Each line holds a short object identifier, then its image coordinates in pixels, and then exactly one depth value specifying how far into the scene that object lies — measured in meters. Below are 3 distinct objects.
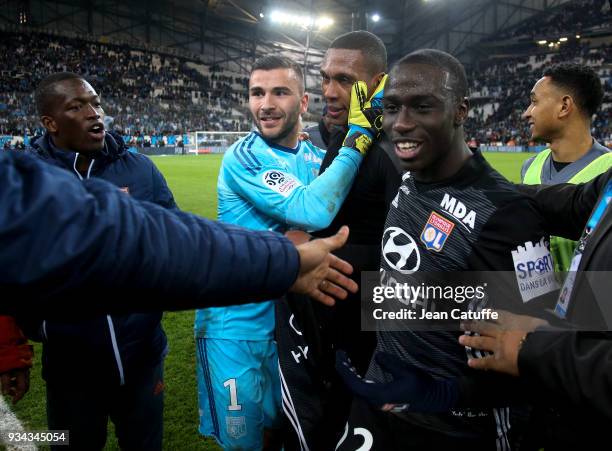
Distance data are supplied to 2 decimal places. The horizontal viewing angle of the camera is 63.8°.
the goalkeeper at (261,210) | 2.30
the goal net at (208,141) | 33.06
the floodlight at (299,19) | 42.97
